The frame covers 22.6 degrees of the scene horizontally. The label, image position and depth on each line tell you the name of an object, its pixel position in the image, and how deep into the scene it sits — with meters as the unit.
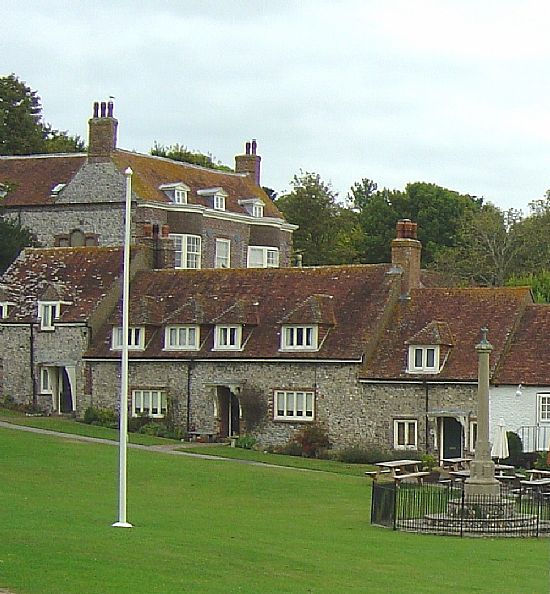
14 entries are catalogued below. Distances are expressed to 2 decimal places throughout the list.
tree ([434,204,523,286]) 93.31
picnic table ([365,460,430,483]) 41.21
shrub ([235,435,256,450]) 54.84
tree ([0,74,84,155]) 93.94
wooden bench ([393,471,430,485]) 40.81
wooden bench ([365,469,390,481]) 43.25
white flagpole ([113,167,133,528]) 27.86
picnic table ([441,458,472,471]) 45.53
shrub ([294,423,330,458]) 54.34
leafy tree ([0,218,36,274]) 71.75
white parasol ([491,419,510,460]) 41.38
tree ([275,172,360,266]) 103.19
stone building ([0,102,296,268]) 74.81
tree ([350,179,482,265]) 105.50
